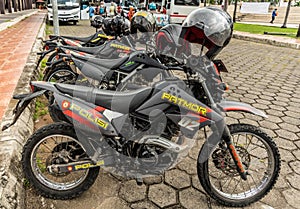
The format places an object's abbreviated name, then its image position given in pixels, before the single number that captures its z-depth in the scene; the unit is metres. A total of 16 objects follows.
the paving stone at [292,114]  4.10
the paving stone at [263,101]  4.56
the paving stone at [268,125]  3.65
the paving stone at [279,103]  4.55
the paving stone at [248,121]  3.73
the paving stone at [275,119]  3.85
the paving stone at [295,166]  2.72
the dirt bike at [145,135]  1.96
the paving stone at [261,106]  4.32
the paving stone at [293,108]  4.34
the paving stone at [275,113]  4.12
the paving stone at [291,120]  3.84
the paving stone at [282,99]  4.80
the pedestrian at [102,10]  14.50
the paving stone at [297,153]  2.97
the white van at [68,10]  15.69
